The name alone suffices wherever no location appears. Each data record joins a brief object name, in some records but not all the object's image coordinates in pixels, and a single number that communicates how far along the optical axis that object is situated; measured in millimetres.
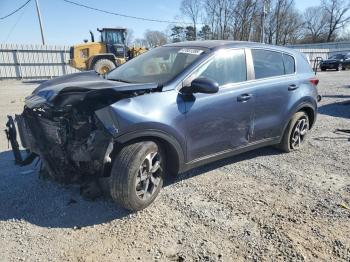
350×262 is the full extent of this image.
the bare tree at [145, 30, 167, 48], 61872
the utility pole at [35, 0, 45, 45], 26750
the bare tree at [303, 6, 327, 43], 75750
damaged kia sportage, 3258
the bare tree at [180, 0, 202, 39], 61188
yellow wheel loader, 17250
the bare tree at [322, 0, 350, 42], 73750
